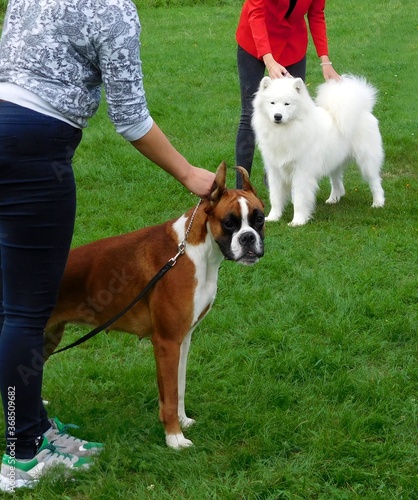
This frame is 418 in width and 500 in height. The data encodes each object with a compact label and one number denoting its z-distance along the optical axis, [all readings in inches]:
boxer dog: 119.5
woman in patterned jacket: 98.0
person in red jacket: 240.2
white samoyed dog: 253.9
